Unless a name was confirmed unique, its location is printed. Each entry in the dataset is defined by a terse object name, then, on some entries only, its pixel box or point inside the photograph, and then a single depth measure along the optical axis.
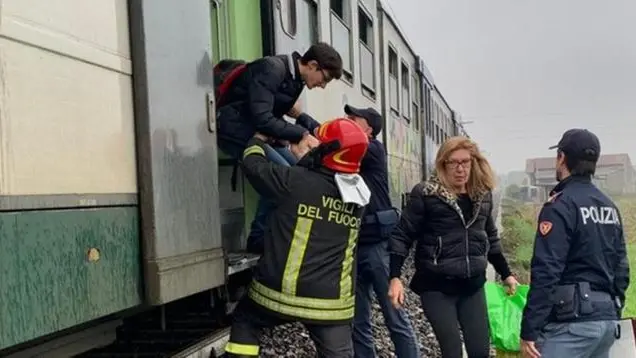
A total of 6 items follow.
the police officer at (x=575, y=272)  3.39
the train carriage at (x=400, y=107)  10.16
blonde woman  4.15
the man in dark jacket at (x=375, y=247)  4.79
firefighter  3.61
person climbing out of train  4.09
